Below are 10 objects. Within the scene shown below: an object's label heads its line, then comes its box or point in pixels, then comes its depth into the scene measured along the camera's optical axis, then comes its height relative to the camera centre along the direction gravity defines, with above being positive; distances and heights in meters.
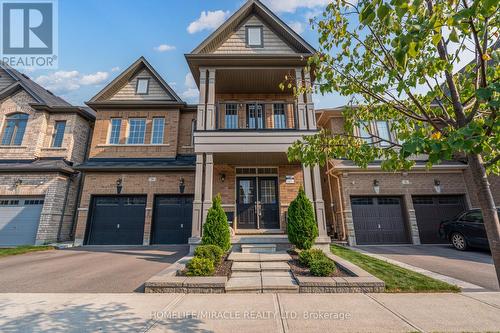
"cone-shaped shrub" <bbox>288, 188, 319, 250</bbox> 6.43 +0.01
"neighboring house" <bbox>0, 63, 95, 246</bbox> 9.88 +3.19
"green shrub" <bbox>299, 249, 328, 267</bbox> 5.27 -0.74
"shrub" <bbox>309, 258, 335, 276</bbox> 4.55 -0.87
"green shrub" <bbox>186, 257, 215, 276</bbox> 4.61 -0.83
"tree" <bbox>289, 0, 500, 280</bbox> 1.69 +1.47
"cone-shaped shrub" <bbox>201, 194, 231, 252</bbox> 6.28 -0.12
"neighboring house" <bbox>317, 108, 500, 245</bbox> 9.71 +0.98
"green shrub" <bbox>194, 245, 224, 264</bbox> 5.25 -0.62
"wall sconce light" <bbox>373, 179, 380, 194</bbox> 9.99 +1.56
